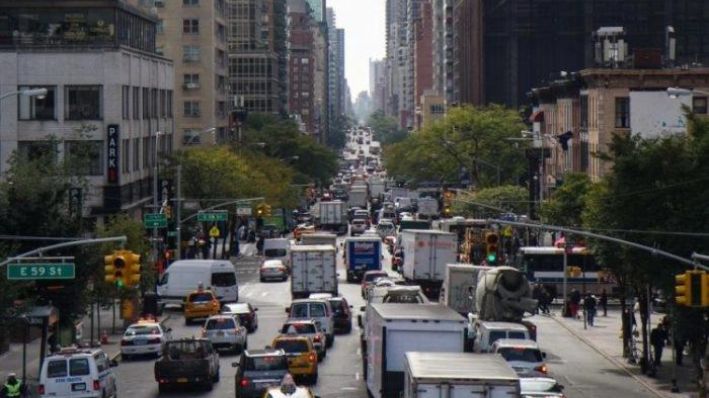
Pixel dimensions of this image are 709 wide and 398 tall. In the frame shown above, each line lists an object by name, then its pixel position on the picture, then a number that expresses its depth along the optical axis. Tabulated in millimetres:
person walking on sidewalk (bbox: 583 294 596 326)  71938
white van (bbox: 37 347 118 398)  41938
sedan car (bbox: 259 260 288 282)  99344
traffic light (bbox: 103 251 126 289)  42969
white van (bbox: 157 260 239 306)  78000
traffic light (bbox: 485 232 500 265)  54969
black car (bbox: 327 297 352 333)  66062
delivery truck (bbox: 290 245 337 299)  78375
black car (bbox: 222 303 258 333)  65750
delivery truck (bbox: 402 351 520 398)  30078
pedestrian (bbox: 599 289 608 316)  79125
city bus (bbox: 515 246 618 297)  83750
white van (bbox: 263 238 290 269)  113275
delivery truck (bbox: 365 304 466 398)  39188
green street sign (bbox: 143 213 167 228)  77938
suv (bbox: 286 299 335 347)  60281
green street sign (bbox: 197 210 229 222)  90750
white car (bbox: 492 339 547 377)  45466
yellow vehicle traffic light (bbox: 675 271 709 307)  35969
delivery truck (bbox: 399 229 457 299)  84750
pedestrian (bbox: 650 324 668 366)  56188
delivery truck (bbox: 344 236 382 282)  95688
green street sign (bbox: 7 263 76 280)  43531
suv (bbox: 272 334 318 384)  48469
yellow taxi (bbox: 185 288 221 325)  71812
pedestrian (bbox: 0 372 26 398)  42250
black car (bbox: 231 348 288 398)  42812
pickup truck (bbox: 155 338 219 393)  47625
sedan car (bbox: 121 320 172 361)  58625
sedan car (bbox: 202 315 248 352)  57812
